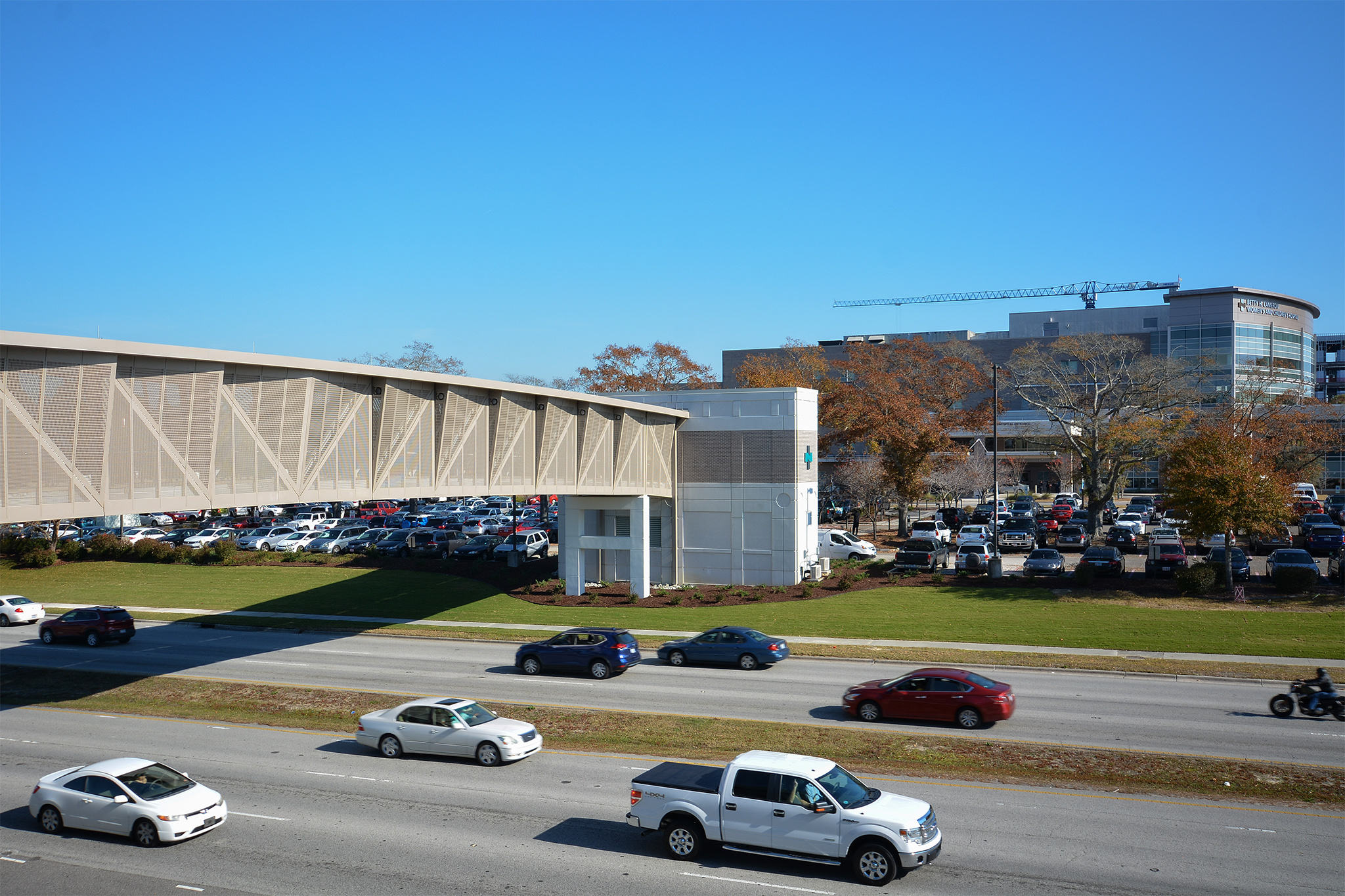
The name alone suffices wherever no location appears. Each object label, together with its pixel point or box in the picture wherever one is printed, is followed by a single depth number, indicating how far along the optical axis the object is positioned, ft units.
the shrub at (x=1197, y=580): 119.55
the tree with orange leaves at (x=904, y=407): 204.13
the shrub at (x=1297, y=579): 116.47
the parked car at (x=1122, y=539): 167.84
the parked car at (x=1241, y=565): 125.39
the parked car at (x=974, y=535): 167.02
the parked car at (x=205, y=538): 199.93
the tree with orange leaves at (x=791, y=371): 262.06
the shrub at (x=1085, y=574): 127.75
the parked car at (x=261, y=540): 195.72
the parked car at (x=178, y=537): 205.66
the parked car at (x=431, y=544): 176.76
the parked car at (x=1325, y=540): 151.02
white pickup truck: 40.34
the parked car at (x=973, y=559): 139.85
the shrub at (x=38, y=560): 179.32
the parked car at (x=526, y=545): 170.71
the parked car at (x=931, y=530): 180.55
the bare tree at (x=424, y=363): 312.29
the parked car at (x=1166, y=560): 133.28
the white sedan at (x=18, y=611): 131.34
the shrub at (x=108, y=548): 184.55
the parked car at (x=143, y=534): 209.97
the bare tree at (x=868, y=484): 221.87
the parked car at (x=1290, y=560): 122.83
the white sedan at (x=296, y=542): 192.95
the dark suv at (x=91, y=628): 112.37
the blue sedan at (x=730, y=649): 91.71
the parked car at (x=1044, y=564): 136.36
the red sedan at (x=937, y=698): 68.03
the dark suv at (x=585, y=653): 88.89
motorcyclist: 68.44
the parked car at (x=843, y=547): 163.02
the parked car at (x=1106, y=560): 134.92
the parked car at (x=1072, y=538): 172.96
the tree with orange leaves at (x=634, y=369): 285.64
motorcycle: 68.33
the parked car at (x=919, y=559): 143.64
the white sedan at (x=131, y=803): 46.96
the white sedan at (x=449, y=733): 61.11
